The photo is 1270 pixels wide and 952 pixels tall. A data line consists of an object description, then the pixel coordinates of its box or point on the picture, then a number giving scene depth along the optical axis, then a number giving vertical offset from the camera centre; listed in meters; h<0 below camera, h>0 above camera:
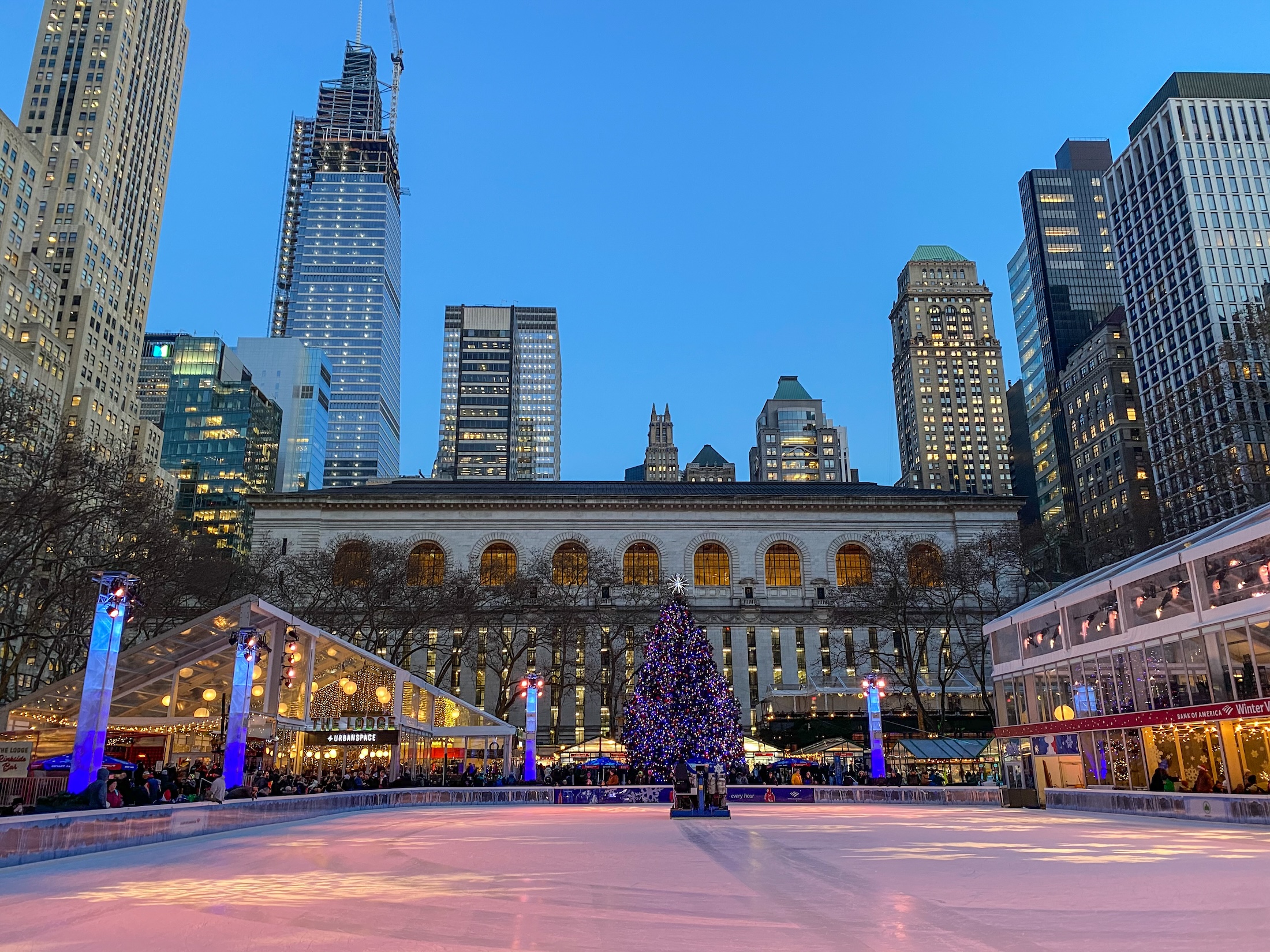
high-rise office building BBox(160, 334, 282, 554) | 157.75 +51.68
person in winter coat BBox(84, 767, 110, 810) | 19.73 -0.93
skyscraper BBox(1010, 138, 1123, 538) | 145.38 +74.65
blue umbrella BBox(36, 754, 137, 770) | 28.73 -0.52
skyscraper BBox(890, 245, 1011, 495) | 188.62 +65.86
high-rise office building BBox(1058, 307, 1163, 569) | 117.19 +39.68
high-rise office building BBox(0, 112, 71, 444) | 95.31 +46.63
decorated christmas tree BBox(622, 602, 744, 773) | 37.88 +1.51
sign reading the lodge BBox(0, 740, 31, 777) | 22.28 -0.24
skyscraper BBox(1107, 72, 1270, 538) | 107.25 +59.57
